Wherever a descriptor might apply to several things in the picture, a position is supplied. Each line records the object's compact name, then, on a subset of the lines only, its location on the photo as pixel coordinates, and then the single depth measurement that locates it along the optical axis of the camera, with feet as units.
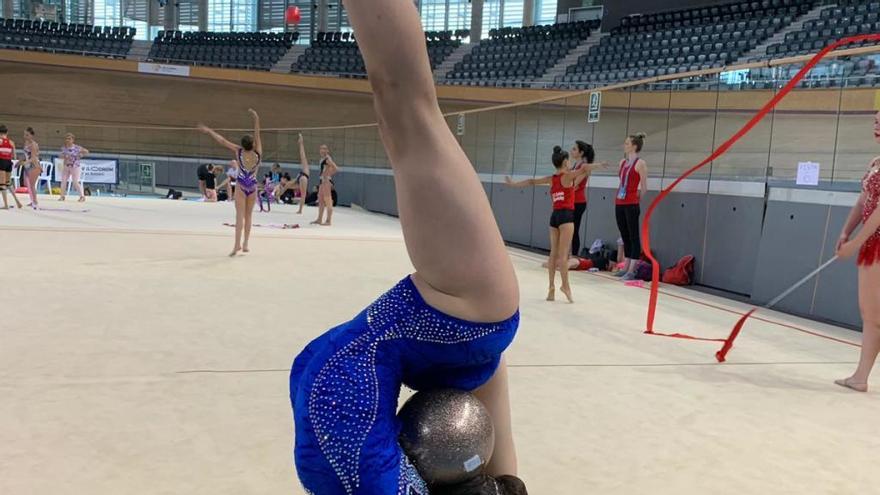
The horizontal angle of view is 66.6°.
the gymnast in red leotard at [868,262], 12.80
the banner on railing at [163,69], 86.84
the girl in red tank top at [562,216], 22.41
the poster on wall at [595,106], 32.89
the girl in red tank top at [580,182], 25.13
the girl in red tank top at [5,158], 42.91
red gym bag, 28.25
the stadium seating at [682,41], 62.34
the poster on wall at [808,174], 22.48
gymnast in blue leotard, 4.31
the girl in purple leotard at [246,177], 29.76
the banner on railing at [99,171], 71.41
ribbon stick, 12.21
